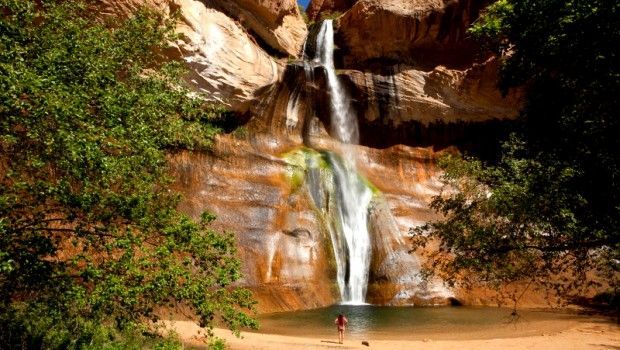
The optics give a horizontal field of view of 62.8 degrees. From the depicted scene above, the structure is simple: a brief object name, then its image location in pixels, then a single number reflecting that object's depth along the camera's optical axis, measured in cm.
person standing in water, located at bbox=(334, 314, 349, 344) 1465
